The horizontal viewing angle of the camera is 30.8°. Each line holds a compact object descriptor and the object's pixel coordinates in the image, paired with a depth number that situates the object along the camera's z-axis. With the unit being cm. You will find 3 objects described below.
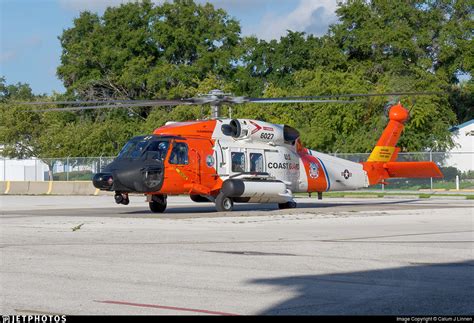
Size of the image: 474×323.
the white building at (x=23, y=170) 6075
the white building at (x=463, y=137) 6498
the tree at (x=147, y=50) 8075
